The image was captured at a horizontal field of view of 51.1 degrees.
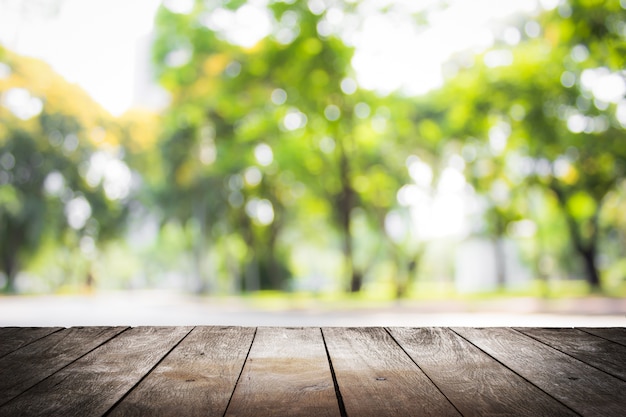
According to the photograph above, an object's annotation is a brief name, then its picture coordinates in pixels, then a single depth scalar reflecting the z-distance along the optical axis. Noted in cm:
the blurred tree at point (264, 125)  1055
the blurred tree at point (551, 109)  1157
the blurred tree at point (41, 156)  1569
